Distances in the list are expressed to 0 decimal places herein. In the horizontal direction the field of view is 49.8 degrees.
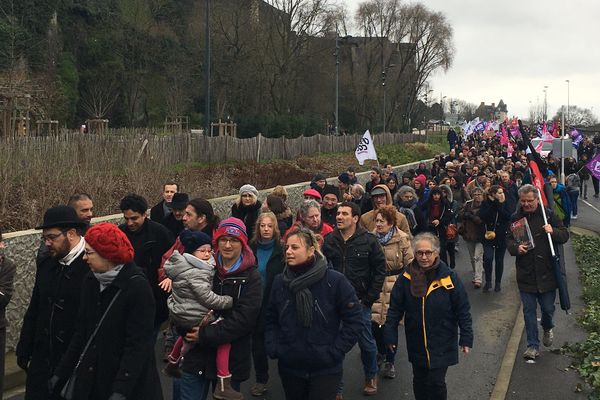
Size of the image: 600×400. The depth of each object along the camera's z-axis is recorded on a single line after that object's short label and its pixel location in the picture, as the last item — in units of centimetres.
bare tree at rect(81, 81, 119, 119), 3631
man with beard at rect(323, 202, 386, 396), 570
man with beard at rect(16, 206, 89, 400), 407
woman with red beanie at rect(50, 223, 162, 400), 362
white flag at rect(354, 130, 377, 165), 1884
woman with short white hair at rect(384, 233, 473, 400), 473
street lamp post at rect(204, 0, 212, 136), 2111
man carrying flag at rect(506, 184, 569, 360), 687
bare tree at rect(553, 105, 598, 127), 10025
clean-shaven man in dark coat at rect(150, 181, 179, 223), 732
